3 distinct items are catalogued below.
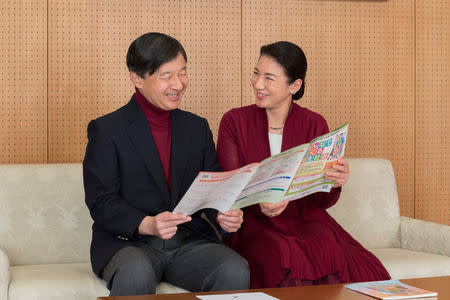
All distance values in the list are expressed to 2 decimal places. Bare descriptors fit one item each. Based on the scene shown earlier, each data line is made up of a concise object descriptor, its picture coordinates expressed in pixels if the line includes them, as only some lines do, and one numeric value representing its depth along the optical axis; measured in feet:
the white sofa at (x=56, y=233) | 9.58
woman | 8.66
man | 7.94
